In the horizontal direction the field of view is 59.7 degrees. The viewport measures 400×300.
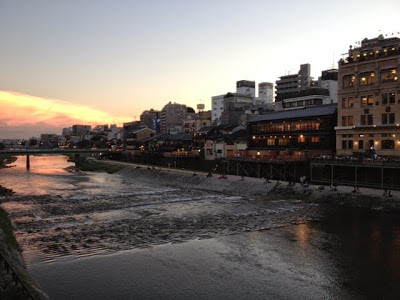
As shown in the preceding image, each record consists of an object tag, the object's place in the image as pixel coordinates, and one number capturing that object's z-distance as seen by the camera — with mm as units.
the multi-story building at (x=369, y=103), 48156
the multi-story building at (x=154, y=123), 173375
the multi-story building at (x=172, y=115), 183375
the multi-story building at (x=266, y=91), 180500
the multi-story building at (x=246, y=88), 149000
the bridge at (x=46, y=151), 107875
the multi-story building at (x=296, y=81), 133375
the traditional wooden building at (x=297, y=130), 58156
